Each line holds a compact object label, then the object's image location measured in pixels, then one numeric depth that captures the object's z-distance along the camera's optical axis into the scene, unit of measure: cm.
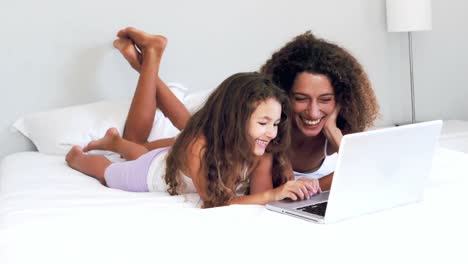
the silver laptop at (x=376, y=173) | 148
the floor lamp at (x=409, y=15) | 320
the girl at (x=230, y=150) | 180
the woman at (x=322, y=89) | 205
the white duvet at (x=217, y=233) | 132
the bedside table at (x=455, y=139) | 311
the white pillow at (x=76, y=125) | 271
